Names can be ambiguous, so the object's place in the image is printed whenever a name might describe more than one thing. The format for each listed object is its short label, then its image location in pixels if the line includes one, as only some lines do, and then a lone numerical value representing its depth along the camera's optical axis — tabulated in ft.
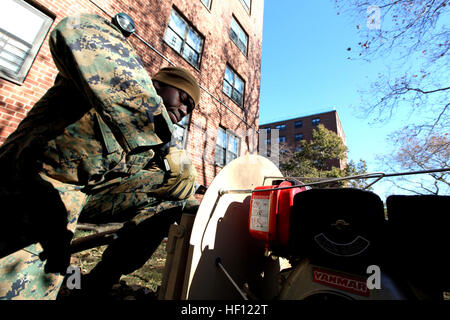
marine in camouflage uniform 2.39
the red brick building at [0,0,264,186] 11.65
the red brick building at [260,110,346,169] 114.42
